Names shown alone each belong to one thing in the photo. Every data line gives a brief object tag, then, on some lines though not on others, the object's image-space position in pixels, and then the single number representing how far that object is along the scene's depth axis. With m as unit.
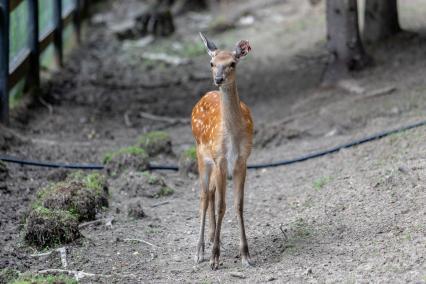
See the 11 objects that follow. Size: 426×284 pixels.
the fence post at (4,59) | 19.77
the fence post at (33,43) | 23.61
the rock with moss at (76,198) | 14.15
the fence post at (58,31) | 28.19
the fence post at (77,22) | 32.99
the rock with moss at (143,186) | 16.45
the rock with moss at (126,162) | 17.53
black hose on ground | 17.28
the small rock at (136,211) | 14.92
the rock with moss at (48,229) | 13.11
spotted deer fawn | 12.27
